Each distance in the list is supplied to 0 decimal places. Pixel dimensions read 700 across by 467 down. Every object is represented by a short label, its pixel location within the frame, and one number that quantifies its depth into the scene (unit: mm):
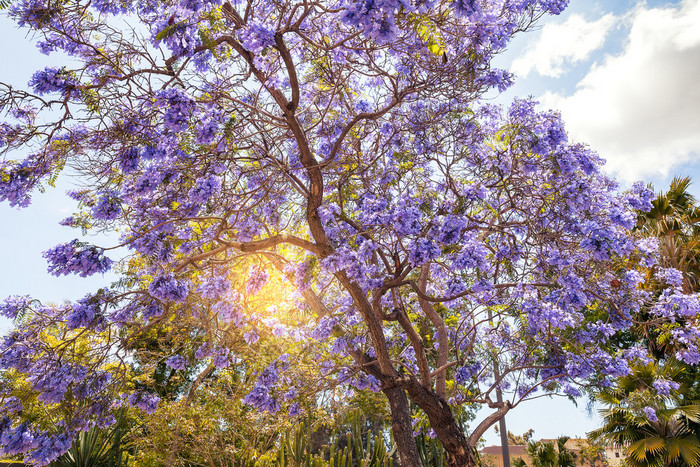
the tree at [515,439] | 34097
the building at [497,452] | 20656
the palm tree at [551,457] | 13891
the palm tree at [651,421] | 8678
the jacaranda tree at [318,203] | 4793
